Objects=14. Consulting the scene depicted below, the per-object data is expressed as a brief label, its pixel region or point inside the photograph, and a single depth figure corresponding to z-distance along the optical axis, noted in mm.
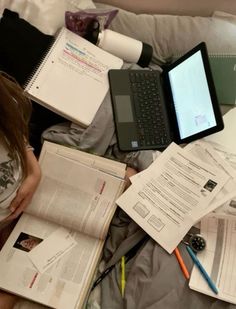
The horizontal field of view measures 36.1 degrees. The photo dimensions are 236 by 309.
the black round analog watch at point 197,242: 943
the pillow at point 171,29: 1230
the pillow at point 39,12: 1114
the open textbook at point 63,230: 913
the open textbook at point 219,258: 885
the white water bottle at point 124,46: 1148
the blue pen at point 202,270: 883
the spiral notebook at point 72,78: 1042
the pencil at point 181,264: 916
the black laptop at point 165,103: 1029
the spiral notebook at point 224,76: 1156
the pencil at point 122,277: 952
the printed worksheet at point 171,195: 968
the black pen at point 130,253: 981
